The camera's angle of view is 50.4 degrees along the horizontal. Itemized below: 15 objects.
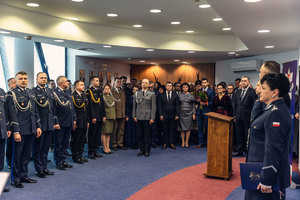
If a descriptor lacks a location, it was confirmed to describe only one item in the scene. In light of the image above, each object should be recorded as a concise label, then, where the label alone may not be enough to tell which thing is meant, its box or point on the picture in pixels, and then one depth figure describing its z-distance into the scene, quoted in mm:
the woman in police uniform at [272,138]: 2080
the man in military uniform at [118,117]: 7001
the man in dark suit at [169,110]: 7434
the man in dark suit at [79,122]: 5684
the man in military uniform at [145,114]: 6613
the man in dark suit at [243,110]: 6453
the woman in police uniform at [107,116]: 6688
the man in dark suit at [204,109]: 7582
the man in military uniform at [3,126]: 4073
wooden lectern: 4820
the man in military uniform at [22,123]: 4281
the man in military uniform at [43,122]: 4824
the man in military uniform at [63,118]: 5250
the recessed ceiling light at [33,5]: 6270
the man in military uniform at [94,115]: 6117
